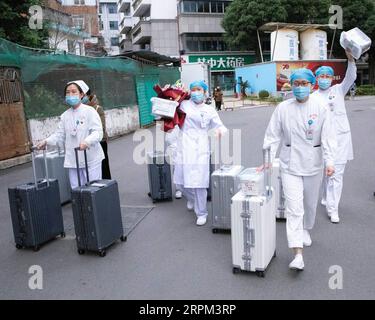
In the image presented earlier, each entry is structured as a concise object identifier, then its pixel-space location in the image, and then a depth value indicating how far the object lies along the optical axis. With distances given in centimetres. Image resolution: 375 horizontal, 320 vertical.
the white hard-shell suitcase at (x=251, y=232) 359
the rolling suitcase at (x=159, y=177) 629
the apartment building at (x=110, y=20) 6956
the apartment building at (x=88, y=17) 4027
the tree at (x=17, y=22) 1121
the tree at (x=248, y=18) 3669
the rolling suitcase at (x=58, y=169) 632
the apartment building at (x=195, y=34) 4225
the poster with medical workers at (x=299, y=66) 3325
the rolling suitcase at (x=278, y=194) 514
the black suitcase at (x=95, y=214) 423
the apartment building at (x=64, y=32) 2225
